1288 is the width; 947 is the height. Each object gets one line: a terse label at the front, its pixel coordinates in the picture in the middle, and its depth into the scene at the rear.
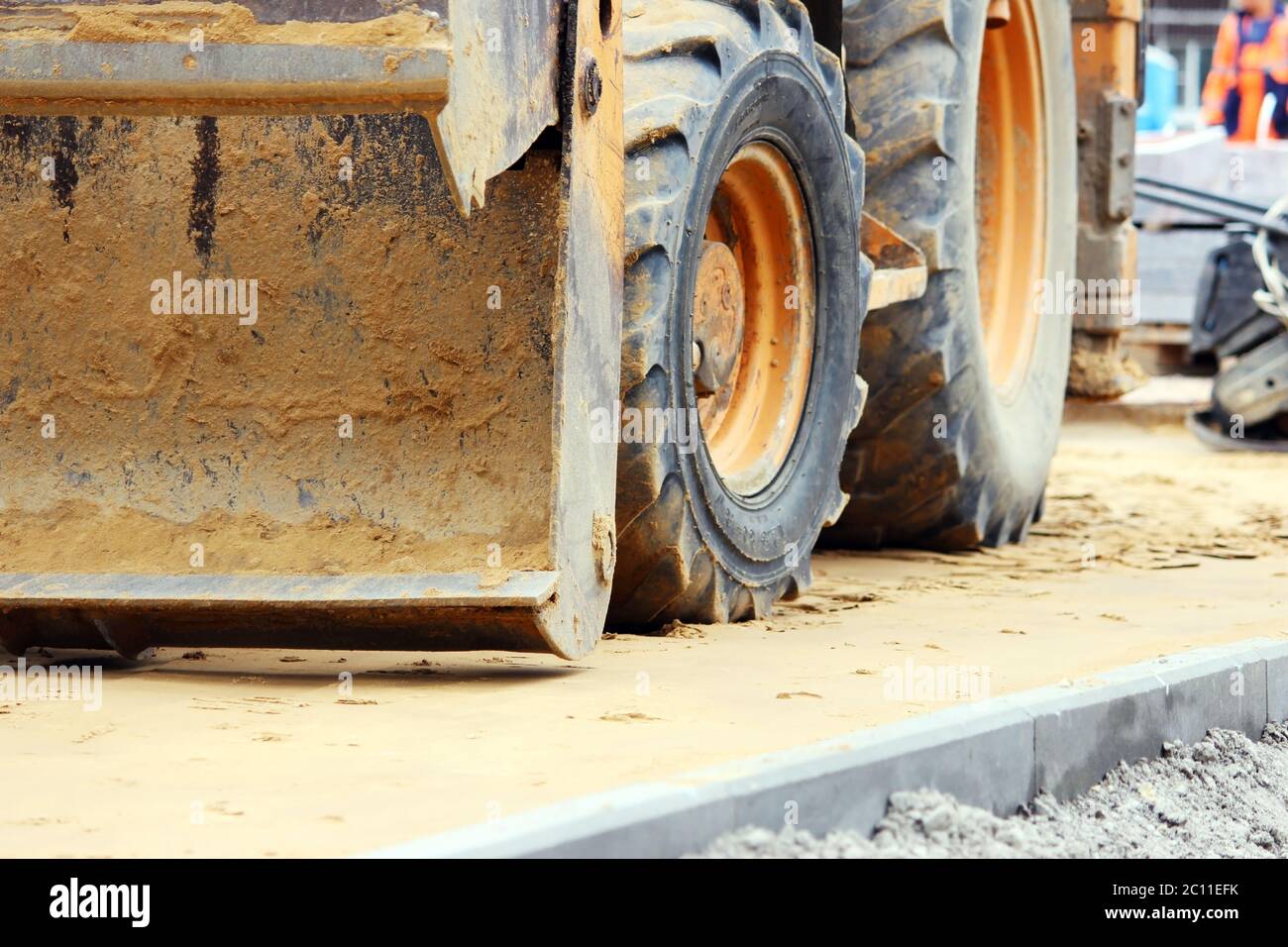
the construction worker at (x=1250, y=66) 14.73
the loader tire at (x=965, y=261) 5.17
